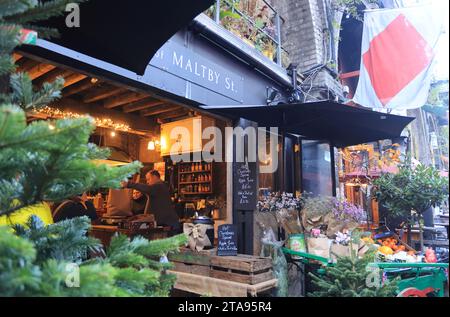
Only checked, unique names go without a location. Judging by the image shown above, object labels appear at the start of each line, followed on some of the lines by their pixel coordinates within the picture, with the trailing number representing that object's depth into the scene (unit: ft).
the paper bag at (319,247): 11.63
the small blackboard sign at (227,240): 11.37
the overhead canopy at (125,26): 7.83
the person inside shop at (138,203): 27.76
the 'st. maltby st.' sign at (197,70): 15.21
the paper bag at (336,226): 12.77
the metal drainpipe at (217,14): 18.51
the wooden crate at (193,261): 10.94
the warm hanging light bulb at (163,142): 24.17
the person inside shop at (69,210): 14.01
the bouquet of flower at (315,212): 13.37
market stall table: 10.33
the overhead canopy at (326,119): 15.07
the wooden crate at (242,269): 9.82
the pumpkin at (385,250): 12.69
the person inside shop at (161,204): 20.24
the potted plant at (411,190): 17.17
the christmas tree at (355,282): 8.25
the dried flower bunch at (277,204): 15.44
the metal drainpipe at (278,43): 24.43
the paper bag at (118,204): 24.82
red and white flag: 16.80
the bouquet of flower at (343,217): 12.87
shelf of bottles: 27.35
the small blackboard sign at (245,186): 16.22
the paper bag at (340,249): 10.68
